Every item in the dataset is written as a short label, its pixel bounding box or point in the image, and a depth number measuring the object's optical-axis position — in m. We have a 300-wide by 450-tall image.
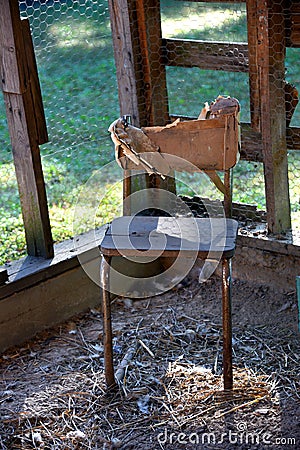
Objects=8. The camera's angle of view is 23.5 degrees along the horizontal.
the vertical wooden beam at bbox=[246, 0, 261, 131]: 3.47
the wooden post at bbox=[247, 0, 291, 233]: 3.44
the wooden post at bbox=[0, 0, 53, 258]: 3.37
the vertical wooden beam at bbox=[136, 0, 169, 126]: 3.78
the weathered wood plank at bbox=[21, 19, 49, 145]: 3.41
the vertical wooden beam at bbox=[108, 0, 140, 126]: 3.75
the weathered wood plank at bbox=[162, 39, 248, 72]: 3.67
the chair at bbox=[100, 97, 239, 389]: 2.96
